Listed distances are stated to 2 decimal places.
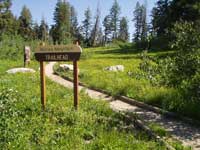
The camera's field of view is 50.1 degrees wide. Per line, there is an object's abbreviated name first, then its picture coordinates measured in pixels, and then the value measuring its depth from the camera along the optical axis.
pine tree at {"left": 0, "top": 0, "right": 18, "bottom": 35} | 36.91
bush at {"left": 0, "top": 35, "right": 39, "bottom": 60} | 20.28
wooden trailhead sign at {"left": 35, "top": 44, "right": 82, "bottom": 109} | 6.05
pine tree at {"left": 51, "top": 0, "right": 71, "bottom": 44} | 52.82
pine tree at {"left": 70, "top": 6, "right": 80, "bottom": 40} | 59.96
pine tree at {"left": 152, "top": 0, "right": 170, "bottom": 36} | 24.08
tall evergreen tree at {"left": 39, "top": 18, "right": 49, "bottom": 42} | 55.19
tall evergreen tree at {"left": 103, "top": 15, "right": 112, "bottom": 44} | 66.16
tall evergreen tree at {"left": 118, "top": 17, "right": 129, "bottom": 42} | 70.05
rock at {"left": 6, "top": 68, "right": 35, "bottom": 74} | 12.68
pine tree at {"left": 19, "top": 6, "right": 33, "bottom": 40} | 51.73
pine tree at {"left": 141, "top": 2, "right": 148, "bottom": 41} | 59.52
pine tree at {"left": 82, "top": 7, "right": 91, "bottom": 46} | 63.01
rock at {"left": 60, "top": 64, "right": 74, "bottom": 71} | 14.12
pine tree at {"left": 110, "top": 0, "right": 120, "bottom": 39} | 66.16
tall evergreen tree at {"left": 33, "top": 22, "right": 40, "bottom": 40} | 57.87
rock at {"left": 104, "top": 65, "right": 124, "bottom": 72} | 13.60
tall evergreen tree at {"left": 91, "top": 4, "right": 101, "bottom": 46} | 55.16
